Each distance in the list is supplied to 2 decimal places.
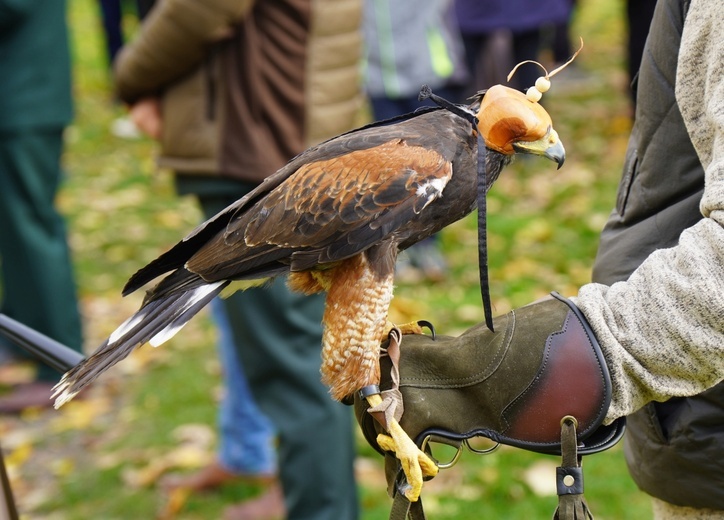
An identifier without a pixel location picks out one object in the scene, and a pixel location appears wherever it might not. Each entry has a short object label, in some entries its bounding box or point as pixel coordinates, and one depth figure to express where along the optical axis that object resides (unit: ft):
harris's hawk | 11.29
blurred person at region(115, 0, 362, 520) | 20.06
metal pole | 12.28
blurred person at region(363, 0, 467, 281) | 37.29
